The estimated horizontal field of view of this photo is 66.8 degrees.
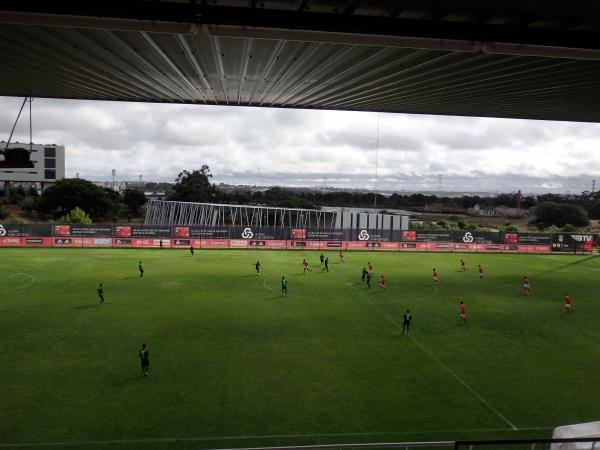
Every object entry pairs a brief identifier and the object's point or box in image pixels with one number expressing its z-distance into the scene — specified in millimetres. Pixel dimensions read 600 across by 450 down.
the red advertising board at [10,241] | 52188
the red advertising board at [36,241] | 52656
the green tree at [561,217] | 107312
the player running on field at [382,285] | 33312
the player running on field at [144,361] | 16484
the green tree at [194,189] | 114812
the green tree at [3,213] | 82312
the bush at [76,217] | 70688
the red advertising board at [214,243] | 55250
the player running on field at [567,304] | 27766
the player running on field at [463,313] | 24525
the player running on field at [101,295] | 27422
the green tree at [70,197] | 90875
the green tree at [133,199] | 112938
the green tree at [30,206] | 93125
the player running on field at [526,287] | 33906
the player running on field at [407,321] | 22719
